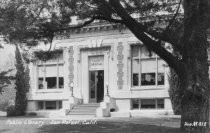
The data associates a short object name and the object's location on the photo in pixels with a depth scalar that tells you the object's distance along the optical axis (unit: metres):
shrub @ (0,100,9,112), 41.74
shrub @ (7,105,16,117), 29.92
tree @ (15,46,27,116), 30.44
